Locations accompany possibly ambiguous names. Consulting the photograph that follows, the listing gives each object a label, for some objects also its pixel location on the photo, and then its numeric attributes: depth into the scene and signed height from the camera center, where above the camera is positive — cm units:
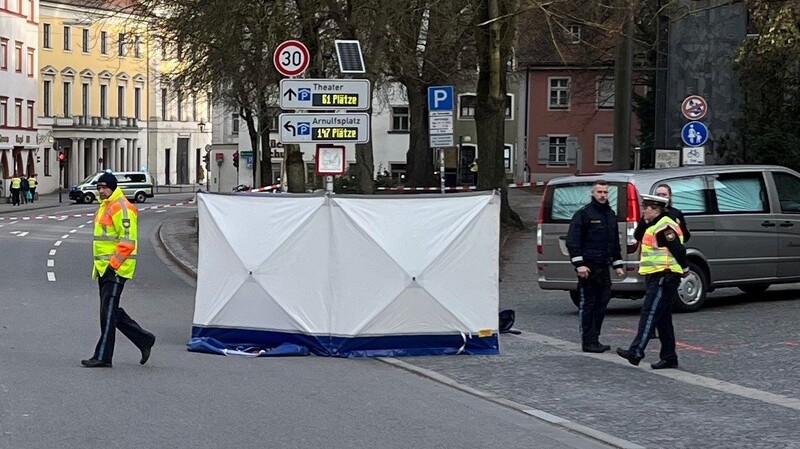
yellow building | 9481 +365
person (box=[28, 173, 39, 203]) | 7694 -151
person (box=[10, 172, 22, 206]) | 7162 -163
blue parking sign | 2308 +112
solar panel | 2059 +162
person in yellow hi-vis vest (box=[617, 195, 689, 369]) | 1288 -108
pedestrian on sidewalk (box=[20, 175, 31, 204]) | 7474 -180
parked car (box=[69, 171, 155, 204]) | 7700 -171
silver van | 1767 -80
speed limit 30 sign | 1997 +154
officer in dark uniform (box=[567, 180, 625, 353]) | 1424 -98
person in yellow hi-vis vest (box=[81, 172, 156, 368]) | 1258 -100
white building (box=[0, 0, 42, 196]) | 8181 +441
